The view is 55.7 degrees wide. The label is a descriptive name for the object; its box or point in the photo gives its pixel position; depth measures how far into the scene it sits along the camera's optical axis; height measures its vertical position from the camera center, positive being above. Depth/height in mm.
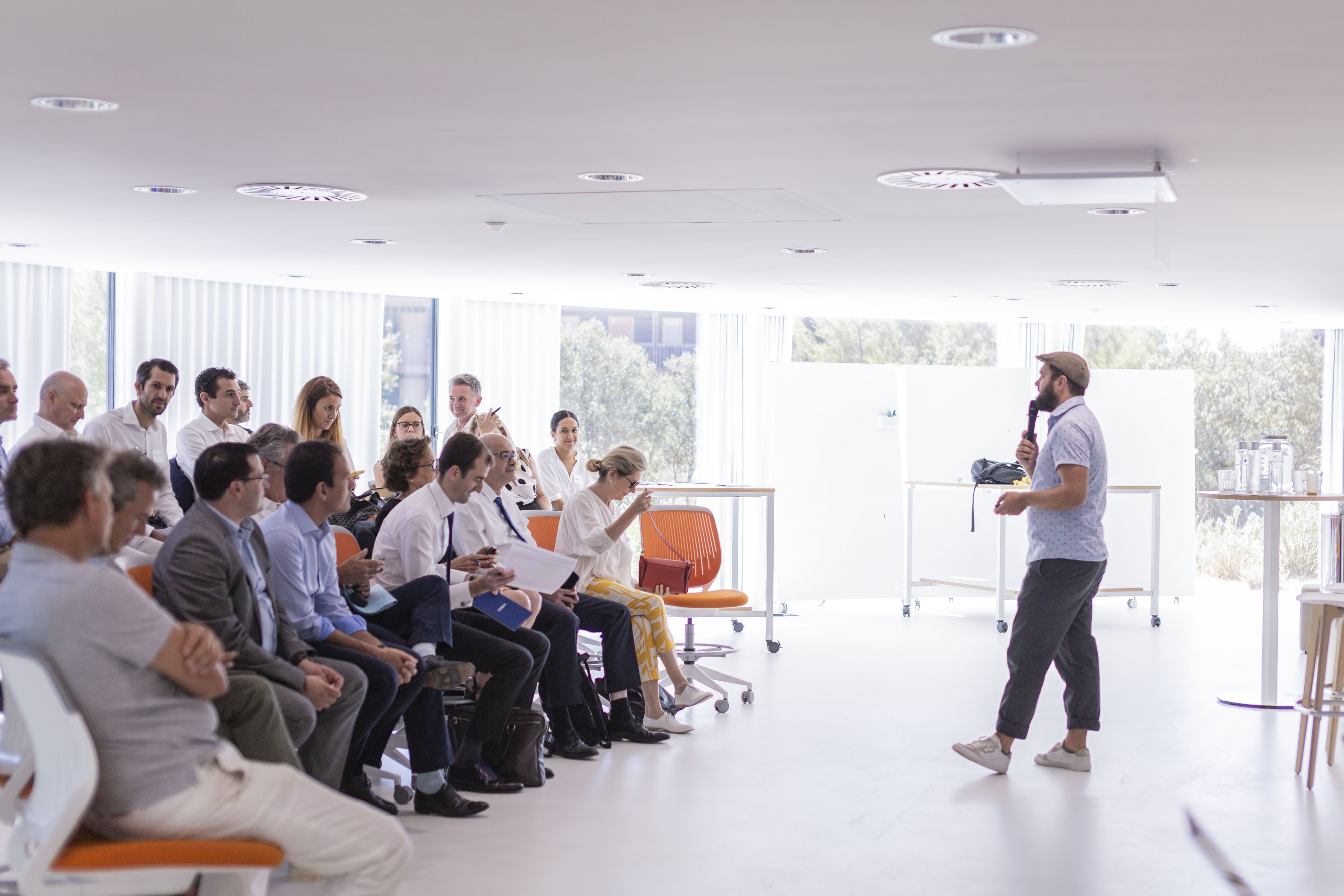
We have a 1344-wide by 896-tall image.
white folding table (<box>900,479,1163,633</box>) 9180 -876
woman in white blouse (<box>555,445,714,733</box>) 5641 -564
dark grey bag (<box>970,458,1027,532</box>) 9258 -278
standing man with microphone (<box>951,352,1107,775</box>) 4852 -470
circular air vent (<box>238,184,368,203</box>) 5512 +1044
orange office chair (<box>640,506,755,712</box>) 7211 -606
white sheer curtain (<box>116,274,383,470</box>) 9703 +725
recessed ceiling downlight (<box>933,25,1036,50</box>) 3025 +959
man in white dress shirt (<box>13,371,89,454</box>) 5219 +92
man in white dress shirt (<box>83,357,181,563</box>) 5621 +37
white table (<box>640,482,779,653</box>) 7969 -393
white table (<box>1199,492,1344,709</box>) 6172 -862
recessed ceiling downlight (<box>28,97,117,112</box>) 3939 +1011
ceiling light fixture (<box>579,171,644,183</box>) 5031 +1022
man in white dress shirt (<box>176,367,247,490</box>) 5660 +60
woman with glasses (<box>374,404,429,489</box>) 7125 +31
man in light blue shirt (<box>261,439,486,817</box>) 3828 -659
